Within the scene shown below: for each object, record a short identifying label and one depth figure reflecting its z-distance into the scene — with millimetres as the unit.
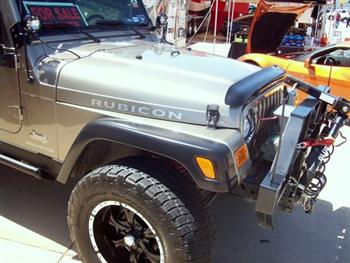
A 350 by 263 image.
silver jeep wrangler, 2389
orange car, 6633
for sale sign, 3079
